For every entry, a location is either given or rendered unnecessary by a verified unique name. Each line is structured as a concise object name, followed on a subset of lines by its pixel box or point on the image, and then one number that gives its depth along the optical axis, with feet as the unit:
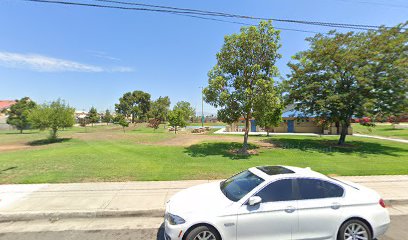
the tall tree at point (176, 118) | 124.26
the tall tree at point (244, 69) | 49.21
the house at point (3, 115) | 165.68
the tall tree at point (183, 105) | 223.92
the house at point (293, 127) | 119.72
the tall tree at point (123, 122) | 135.02
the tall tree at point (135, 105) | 263.08
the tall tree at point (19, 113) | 128.19
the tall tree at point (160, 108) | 245.65
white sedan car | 13.57
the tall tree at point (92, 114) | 215.10
